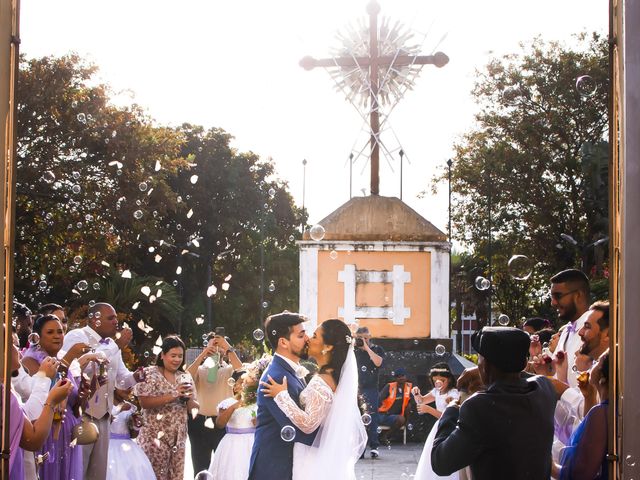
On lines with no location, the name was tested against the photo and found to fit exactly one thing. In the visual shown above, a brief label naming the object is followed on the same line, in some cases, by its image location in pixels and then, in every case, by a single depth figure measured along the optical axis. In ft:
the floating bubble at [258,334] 27.63
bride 18.80
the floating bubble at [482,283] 29.45
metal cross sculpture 39.86
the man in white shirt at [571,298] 20.27
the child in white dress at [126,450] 25.86
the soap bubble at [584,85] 20.72
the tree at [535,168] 71.05
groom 18.94
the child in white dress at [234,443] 27.94
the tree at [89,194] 62.64
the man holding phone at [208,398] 30.68
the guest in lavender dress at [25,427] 15.20
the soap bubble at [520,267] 28.30
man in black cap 13.11
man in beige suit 27.50
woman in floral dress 26.78
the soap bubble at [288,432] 18.83
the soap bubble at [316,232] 34.86
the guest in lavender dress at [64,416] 23.00
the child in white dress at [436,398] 20.85
